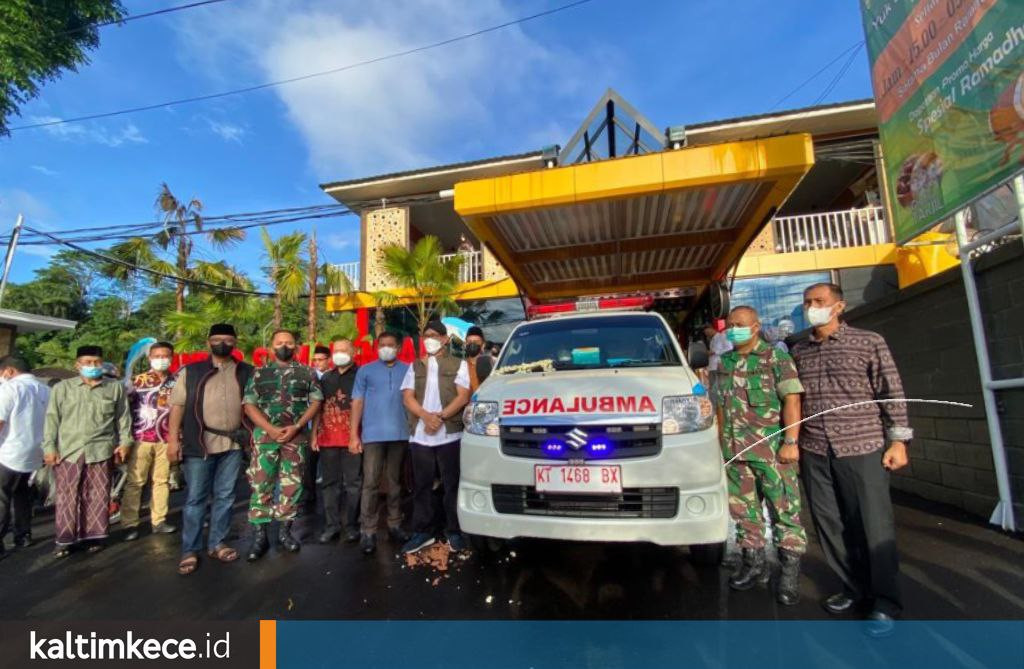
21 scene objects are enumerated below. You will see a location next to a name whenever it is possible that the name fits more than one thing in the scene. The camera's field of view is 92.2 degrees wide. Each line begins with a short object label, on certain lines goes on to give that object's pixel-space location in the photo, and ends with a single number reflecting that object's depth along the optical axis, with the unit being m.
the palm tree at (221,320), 12.00
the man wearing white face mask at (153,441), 4.94
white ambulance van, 2.75
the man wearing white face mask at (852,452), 2.65
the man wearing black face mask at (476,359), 4.47
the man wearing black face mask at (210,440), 3.95
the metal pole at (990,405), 3.88
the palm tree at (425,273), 11.05
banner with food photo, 3.33
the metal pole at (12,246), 10.03
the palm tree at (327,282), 12.91
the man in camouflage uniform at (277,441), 4.06
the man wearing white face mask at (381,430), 4.12
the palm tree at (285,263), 12.14
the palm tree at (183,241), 15.02
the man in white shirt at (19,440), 4.37
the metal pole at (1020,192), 3.61
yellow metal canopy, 4.21
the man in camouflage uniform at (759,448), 2.92
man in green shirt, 4.28
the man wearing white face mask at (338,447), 4.47
